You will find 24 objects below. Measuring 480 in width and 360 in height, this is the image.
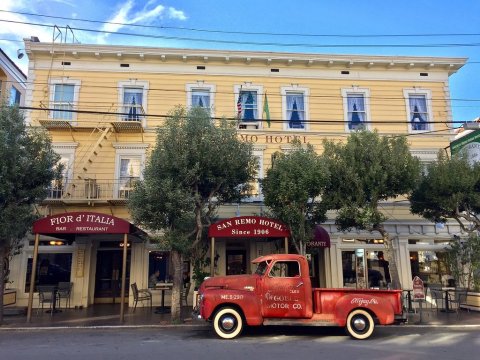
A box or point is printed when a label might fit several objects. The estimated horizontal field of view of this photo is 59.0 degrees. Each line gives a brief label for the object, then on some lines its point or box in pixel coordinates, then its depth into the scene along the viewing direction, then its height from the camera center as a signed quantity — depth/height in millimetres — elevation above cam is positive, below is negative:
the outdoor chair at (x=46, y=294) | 15797 -781
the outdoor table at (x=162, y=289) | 15795 -634
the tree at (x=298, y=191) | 13952 +2632
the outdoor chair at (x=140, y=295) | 16467 -889
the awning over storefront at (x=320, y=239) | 16750 +1246
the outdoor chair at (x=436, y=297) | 15666 -973
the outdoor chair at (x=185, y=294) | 17375 -877
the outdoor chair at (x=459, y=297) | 15313 -1002
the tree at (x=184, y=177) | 13406 +3041
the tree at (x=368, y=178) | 14414 +3107
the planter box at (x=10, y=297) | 16062 -876
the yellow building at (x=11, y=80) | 22281 +10494
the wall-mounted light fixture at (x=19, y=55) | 19264 +9730
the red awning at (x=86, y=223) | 13781 +1589
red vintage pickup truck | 10688 -844
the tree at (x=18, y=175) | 13123 +3102
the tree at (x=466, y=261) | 16000 +354
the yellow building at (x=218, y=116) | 18297 +6985
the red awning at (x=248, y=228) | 14102 +1431
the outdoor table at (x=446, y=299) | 15164 -1029
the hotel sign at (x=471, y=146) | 17428 +5134
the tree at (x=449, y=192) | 15664 +2902
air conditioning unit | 19531 +6577
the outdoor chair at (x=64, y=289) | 17078 -649
